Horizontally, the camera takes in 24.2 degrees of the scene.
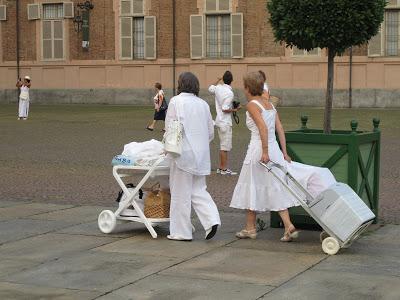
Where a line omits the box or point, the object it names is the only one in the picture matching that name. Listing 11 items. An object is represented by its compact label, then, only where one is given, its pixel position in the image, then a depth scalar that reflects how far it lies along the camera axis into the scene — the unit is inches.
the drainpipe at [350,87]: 1457.9
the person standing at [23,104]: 1238.3
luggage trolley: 329.7
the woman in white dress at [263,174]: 357.1
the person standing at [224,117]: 605.9
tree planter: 377.1
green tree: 430.0
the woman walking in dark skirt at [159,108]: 1029.2
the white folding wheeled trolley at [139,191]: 370.6
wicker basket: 373.7
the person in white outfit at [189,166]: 360.2
